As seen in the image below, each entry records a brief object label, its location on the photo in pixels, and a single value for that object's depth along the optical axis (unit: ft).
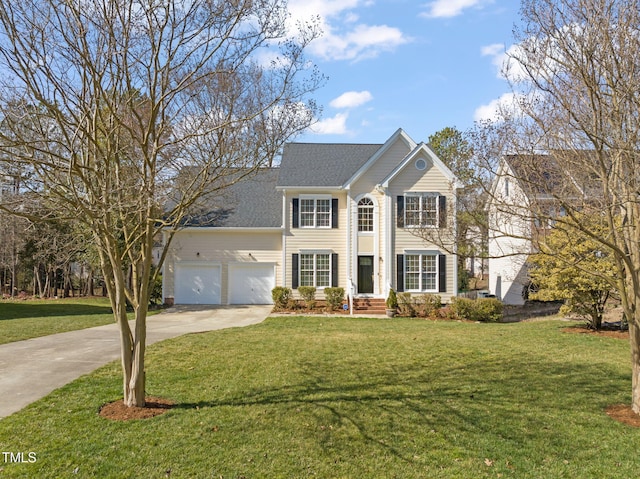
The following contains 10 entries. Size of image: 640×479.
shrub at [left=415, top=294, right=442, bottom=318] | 63.87
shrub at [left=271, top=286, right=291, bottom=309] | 67.72
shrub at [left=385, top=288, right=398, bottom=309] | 63.26
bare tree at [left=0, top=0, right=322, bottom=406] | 19.39
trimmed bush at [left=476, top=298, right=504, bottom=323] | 60.70
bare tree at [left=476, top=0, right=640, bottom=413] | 19.94
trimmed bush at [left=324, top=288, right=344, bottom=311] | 66.80
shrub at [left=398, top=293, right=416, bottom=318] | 64.28
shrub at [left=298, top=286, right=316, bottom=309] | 67.67
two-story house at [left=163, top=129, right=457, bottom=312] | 70.28
